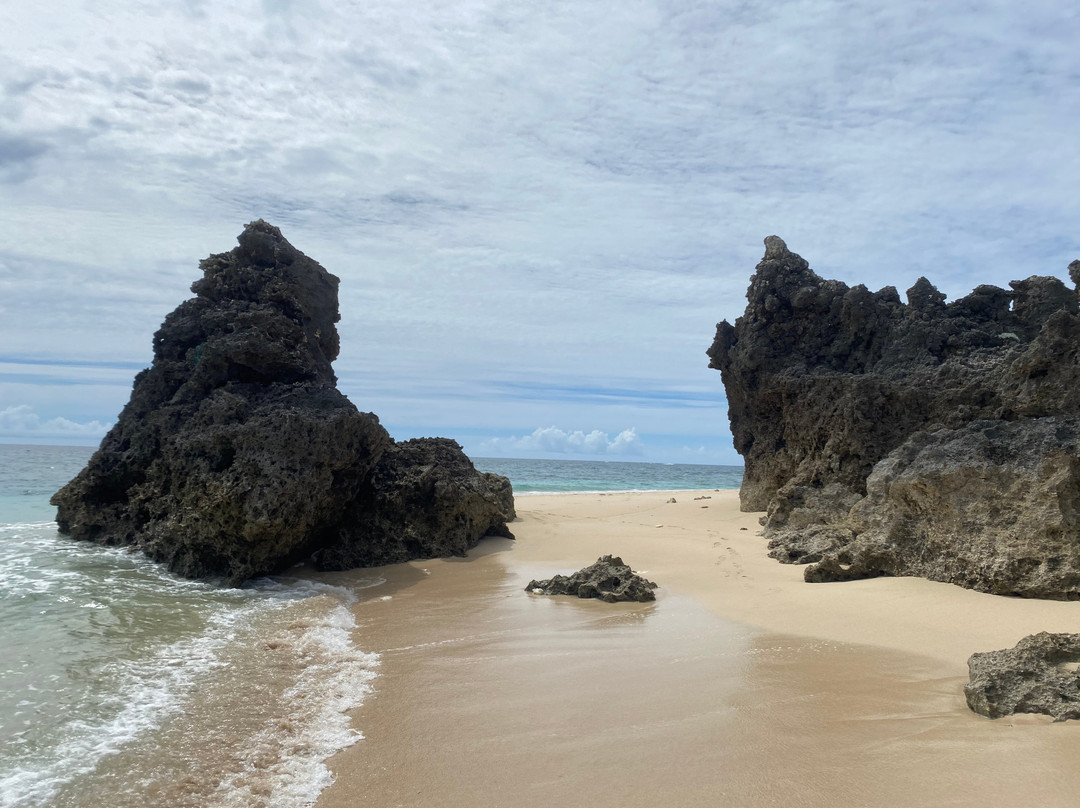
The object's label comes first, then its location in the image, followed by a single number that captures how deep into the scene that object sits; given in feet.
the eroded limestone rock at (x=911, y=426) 21.53
